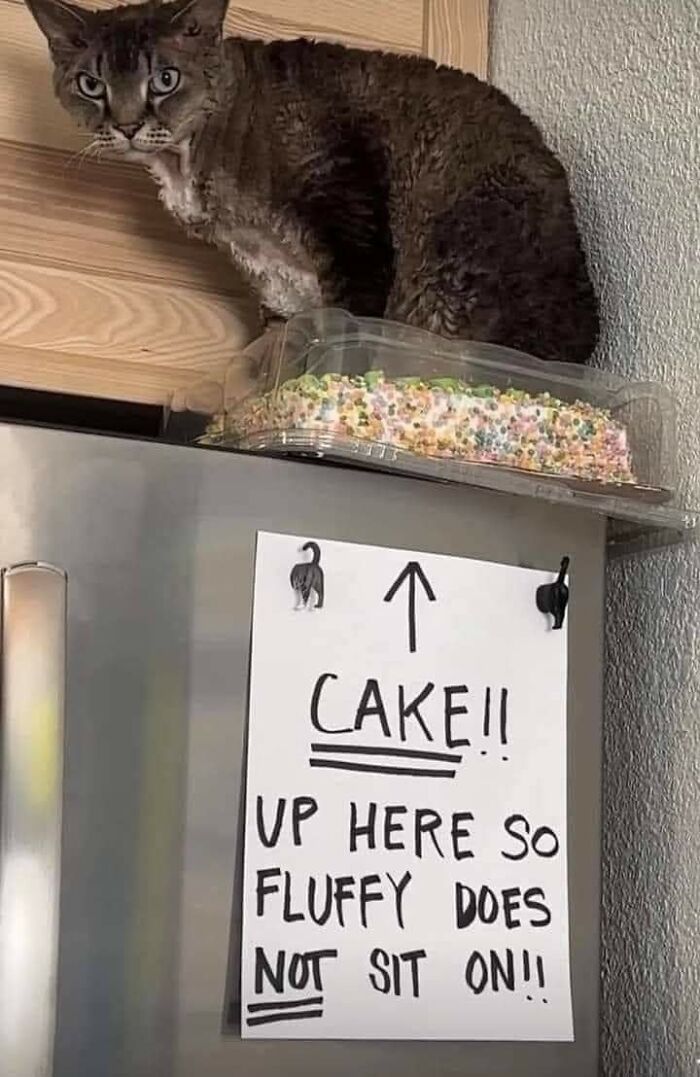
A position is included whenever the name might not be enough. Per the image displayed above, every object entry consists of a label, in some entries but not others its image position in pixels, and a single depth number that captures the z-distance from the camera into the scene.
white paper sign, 0.76
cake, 0.85
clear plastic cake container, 0.84
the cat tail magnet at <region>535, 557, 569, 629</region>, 0.88
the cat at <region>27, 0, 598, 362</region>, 1.04
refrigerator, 0.67
